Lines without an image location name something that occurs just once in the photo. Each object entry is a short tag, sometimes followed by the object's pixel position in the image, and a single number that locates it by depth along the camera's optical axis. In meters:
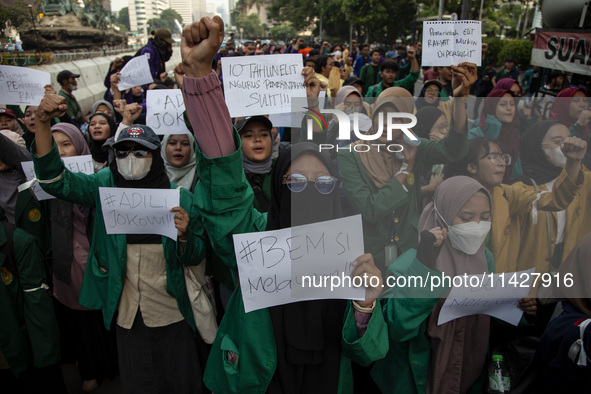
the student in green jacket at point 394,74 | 6.42
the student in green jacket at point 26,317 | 2.58
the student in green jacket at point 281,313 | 1.56
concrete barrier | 12.16
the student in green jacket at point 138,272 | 2.45
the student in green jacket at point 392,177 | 2.71
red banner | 6.61
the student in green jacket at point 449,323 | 2.10
